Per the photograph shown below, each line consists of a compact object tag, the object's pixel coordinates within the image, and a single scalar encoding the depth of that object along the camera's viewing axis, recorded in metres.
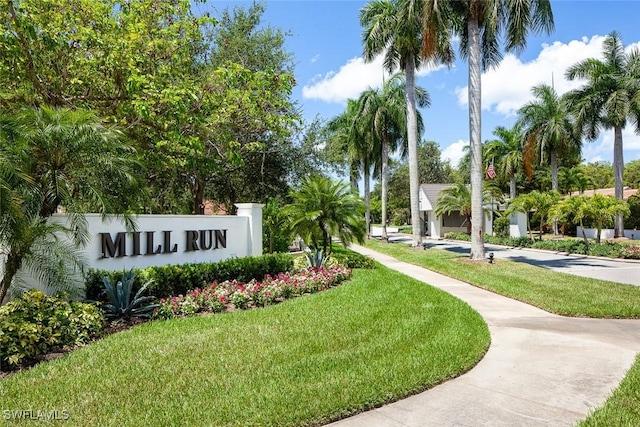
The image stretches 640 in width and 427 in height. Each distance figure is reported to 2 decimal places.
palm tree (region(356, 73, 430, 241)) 28.89
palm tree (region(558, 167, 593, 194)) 42.62
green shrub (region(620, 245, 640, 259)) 18.64
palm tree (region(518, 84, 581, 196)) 31.78
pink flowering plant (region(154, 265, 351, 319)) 7.59
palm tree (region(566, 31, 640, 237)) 26.17
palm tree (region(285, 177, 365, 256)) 13.38
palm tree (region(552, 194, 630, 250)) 20.78
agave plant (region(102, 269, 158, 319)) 7.04
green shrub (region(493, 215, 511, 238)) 32.06
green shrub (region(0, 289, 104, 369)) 5.05
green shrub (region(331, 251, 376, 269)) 13.97
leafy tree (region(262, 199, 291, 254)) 15.45
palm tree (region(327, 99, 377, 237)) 30.47
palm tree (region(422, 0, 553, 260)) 15.98
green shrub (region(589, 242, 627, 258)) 19.39
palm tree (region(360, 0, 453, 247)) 20.14
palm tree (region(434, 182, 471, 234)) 29.86
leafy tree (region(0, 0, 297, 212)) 8.16
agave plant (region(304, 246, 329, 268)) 12.02
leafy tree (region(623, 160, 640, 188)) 55.68
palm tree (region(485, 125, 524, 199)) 38.09
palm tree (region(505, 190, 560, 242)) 25.84
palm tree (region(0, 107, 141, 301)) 5.56
